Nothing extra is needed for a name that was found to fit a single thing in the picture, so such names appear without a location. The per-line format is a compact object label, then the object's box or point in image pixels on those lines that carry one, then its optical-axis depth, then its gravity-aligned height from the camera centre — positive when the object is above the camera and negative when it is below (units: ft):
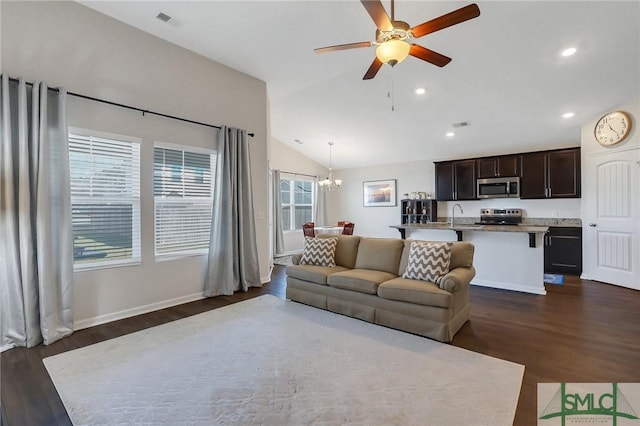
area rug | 6.35 -4.10
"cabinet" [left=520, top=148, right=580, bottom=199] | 19.45 +2.49
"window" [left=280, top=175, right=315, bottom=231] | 28.81 +1.14
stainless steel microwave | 21.48 +1.77
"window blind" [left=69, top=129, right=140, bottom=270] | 11.03 +0.57
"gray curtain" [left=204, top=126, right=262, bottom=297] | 14.87 -0.47
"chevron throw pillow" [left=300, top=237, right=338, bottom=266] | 13.85 -1.77
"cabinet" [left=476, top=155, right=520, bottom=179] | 21.56 +3.31
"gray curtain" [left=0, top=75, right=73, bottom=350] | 9.25 -0.11
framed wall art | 28.55 +1.90
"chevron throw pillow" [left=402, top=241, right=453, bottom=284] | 10.74 -1.76
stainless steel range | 22.02 -0.34
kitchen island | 14.60 -2.12
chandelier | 26.18 +2.58
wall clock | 16.08 +4.52
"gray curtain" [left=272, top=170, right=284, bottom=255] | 26.25 -0.26
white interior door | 15.83 -0.30
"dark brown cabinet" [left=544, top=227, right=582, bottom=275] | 18.72 -2.39
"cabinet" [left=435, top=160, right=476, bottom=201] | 23.32 +2.52
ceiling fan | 7.32 +4.75
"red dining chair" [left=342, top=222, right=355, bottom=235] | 26.96 -1.34
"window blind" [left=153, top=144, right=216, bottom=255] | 13.39 +0.72
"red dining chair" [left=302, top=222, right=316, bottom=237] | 26.27 -1.39
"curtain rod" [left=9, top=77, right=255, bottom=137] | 10.24 +4.17
